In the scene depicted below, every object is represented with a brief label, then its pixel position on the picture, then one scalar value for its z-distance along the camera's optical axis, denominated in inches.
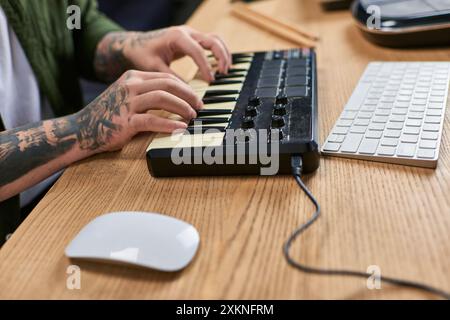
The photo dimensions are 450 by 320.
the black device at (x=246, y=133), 19.0
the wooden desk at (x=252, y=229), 14.4
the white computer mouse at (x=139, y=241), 14.9
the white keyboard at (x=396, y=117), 19.5
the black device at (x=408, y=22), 29.1
